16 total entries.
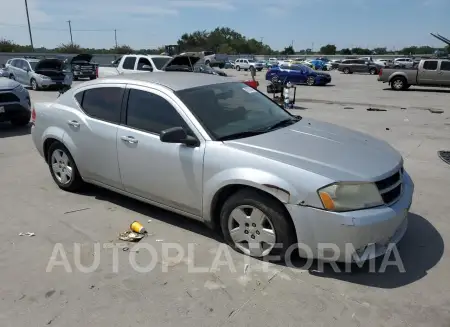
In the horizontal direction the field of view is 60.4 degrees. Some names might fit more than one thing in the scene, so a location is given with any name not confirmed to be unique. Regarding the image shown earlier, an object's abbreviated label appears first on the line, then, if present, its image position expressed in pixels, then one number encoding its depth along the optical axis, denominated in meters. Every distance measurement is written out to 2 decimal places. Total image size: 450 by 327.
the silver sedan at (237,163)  3.06
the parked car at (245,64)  50.78
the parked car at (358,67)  41.97
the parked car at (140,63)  16.94
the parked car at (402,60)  50.19
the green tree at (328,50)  110.44
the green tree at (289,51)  113.96
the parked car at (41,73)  18.58
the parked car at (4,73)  20.92
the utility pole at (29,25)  50.19
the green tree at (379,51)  105.18
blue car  26.17
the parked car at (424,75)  20.86
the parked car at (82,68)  24.38
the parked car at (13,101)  8.75
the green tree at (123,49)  72.72
